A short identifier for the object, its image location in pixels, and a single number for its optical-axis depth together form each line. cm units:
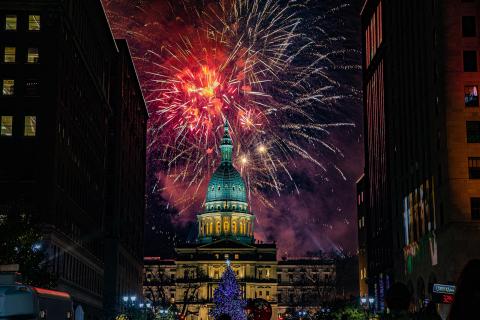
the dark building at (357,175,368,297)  14400
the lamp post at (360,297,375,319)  9285
